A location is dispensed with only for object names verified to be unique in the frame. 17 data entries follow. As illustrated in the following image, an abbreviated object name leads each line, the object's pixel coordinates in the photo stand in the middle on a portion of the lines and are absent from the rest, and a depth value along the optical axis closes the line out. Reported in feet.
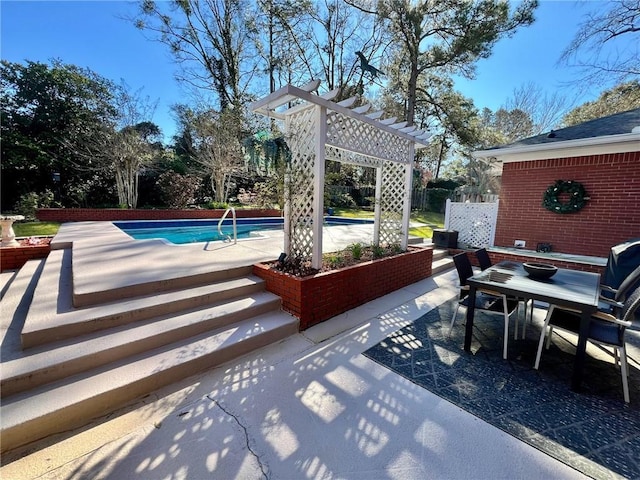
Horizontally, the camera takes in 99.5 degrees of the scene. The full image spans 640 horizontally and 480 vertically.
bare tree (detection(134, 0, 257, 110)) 52.75
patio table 8.36
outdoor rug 6.44
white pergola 12.04
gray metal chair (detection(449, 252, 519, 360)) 10.53
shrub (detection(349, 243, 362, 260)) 15.92
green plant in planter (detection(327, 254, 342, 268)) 14.38
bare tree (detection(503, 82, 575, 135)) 60.54
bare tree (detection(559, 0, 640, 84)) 26.76
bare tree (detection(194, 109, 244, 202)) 43.65
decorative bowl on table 10.91
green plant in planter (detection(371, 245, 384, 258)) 16.93
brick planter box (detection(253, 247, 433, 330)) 11.85
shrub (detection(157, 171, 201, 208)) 43.21
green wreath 20.10
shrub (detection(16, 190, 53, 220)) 31.12
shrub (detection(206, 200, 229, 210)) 43.88
